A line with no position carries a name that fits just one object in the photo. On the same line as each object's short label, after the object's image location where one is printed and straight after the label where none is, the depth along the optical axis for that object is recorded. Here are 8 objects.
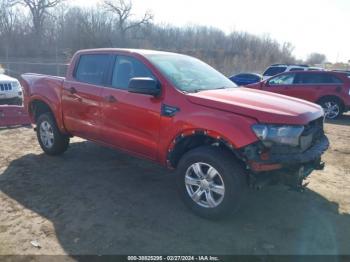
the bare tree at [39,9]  43.38
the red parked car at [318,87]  11.05
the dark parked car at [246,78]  20.52
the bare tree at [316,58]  91.11
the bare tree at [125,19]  54.75
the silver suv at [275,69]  20.77
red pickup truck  3.49
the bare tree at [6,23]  36.37
